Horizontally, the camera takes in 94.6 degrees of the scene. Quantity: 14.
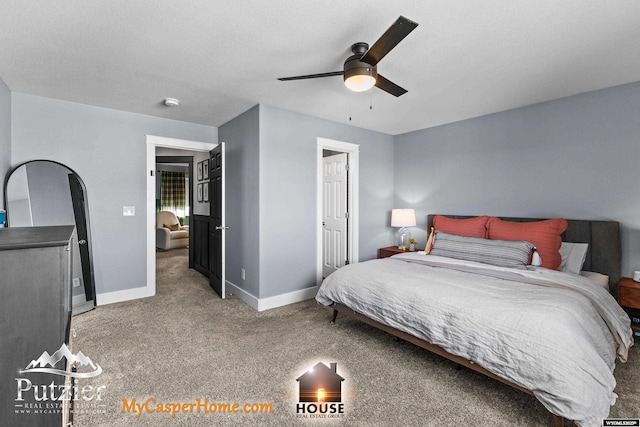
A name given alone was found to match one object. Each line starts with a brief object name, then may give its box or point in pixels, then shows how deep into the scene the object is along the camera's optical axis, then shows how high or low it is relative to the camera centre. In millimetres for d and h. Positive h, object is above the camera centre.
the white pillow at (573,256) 2859 -509
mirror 3121 +1
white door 4617 -109
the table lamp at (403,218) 4449 -198
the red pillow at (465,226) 3525 -263
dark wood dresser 896 -365
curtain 9008 +346
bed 1570 -756
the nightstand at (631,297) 2584 -816
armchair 7559 -710
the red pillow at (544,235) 2877 -311
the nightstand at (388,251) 4330 -693
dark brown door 3910 -227
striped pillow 2846 -466
